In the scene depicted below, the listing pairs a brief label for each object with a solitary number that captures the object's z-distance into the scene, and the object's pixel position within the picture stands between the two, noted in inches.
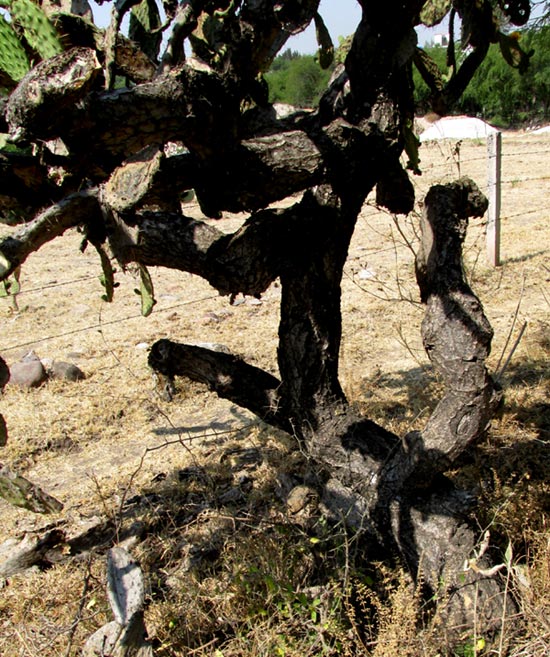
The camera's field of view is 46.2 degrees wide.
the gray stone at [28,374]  199.0
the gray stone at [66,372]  203.0
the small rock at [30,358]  208.2
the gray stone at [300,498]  123.5
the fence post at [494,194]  275.3
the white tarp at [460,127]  908.7
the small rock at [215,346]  195.8
